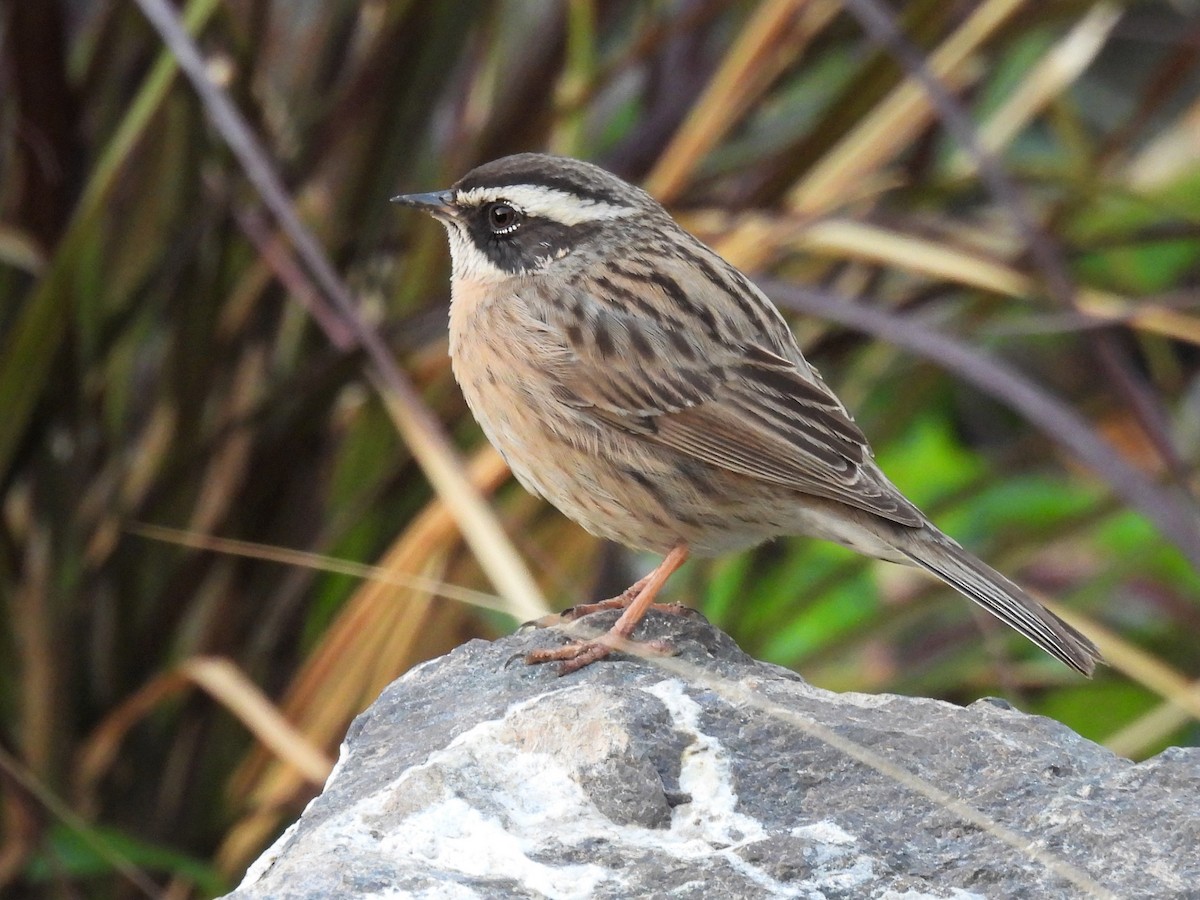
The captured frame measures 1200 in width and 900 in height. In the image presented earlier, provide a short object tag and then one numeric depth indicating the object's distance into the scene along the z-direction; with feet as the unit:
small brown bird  25.16
